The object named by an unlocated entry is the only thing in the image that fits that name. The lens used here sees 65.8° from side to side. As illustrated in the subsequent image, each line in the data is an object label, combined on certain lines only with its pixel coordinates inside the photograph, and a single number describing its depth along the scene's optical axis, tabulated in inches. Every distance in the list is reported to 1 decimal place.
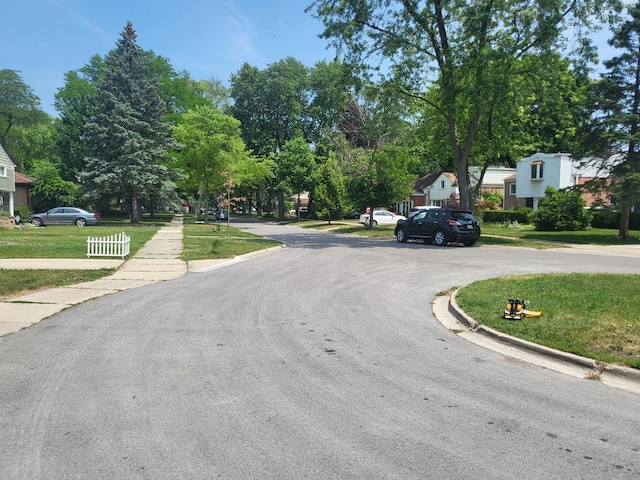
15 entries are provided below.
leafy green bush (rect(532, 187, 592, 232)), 1283.2
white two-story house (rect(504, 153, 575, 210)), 1769.2
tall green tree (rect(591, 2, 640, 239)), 978.7
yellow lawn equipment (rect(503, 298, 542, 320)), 298.8
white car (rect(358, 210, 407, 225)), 1686.8
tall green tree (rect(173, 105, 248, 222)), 1675.7
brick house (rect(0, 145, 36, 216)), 1504.2
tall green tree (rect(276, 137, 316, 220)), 2069.4
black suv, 865.5
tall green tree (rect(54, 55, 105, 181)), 1803.6
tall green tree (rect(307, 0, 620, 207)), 883.4
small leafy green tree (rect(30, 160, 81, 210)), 1777.8
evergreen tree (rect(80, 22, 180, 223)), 1434.5
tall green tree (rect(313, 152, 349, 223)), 1692.9
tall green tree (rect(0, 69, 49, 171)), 2815.0
